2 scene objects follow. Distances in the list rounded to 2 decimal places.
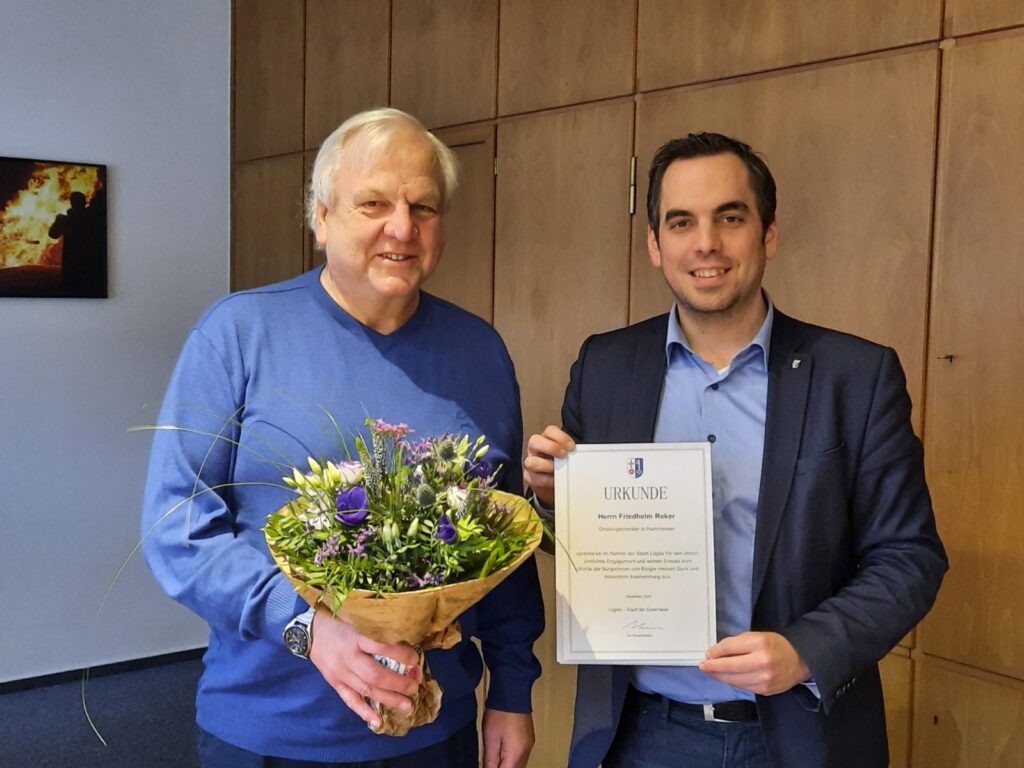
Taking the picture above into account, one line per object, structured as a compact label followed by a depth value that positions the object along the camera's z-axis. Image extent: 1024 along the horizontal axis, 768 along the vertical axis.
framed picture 4.49
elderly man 1.52
